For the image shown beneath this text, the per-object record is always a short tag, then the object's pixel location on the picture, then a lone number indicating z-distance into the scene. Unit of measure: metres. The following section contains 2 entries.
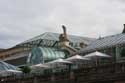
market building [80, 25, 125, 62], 53.88
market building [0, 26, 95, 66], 71.88
